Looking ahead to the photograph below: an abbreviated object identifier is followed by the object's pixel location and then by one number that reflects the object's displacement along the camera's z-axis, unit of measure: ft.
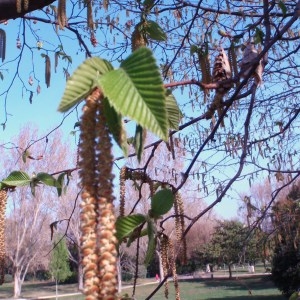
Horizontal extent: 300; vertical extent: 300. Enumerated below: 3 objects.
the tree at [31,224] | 42.08
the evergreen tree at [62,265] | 69.61
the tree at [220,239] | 56.89
